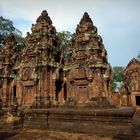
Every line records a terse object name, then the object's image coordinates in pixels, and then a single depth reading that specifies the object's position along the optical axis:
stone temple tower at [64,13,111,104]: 12.98
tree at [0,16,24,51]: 28.61
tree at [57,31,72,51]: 32.34
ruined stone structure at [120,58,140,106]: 25.47
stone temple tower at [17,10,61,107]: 14.23
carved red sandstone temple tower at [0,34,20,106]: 17.16
